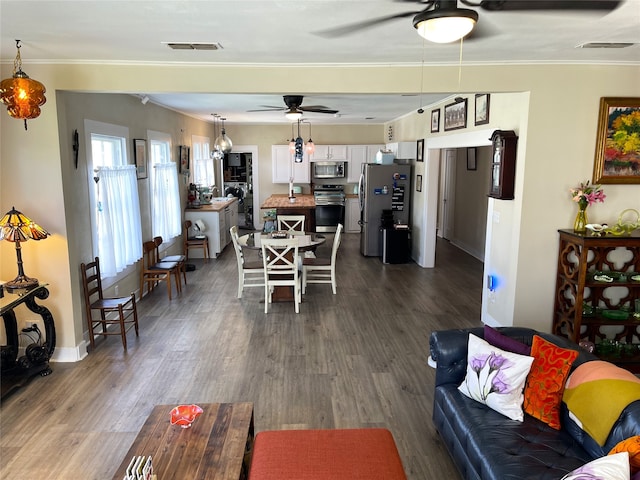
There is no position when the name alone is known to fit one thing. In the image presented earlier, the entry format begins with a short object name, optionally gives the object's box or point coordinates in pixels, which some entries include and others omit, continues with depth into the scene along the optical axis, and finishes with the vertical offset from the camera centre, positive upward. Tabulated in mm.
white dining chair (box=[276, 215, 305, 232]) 6832 -712
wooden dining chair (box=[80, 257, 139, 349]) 4262 -1230
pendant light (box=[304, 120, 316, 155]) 9000 +576
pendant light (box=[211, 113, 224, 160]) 8571 +974
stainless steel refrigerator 8109 -357
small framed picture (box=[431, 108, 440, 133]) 6751 +851
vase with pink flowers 3881 -181
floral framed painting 3932 +314
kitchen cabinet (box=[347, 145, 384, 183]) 10805 +458
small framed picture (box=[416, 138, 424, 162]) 7596 +445
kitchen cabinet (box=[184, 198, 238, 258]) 8109 -860
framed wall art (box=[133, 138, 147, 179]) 5715 +258
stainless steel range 10750 -713
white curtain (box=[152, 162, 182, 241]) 6504 -402
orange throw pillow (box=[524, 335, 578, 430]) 2396 -1110
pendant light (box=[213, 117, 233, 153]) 7754 +542
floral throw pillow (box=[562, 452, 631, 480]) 1613 -1059
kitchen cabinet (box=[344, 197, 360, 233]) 10883 -940
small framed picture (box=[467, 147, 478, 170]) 8562 +332
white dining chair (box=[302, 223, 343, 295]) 5939 -1198
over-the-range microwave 10828 +167
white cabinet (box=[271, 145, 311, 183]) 10727 +212
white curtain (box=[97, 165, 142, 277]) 4785 -493
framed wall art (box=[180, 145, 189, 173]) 7831 +296
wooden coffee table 2057 -1326
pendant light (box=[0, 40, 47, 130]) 3020 +535
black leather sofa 2053 -1311
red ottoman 2074 -1355
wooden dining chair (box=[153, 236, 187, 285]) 6200 -1156
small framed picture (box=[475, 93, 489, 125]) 4883 +746
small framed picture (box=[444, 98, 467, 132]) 5645 +805
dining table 5766 -863
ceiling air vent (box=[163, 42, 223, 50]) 3203 +936
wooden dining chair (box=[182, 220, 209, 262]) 7828 -1138
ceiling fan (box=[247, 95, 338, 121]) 5527 +848
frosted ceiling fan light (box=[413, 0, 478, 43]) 1784 +619
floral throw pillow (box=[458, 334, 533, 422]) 2471 -1129
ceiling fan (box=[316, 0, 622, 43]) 1792 +661
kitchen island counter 8032 -569
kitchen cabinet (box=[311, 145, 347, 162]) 10758 +547
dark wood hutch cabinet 3791 -1003
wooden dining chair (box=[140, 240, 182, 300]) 5801 -1204
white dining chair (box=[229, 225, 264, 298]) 5598 -1161
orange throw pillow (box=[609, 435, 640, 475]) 1696 -1054
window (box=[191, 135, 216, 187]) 9031 +282
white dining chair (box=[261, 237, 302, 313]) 5176 -1036
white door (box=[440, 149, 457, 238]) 10000 -388
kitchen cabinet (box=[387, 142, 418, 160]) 8031 +469
